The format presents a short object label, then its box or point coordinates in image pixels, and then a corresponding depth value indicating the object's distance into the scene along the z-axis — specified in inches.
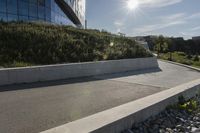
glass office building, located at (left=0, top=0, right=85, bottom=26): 539.7
